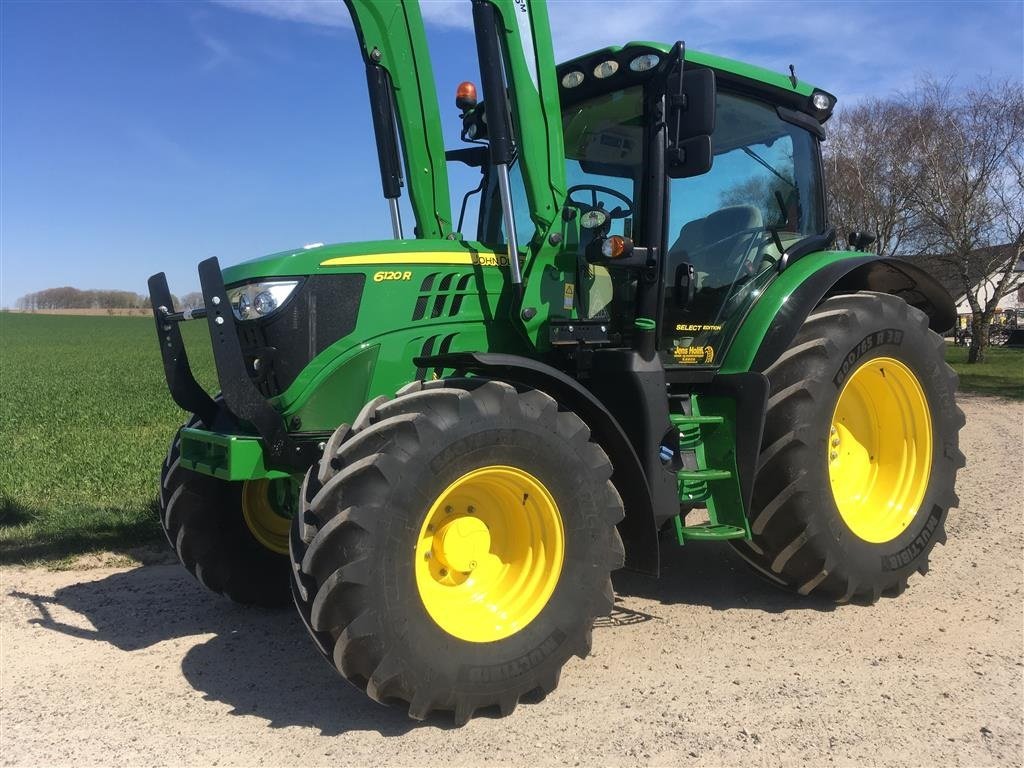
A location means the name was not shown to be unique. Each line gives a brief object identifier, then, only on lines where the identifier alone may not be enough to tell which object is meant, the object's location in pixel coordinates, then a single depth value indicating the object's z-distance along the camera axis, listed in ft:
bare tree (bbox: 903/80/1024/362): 70.69
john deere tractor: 10.37
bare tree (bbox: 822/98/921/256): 73.56
